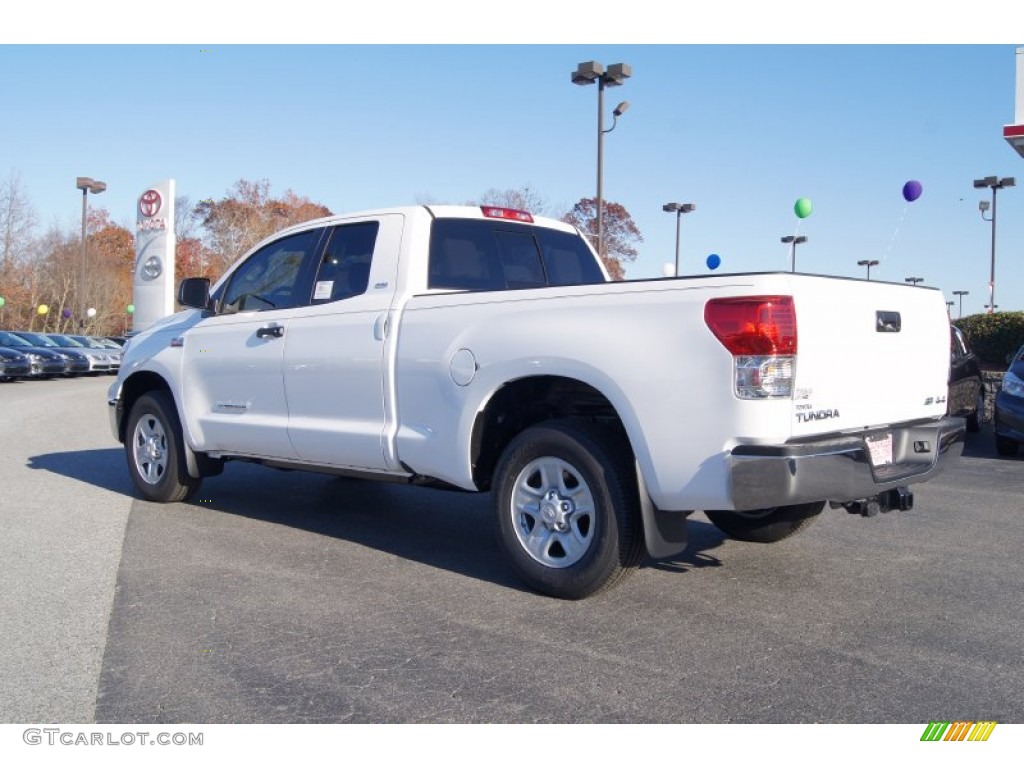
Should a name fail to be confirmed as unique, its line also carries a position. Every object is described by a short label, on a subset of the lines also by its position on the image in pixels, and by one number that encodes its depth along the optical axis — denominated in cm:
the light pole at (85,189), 4397
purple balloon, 1605
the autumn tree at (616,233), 4047
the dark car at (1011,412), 1073
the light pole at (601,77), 1864
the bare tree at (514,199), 2998
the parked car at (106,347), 3516
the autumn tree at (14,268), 5059
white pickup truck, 406
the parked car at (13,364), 2756
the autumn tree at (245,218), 4762
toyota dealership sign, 3017
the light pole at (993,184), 3077
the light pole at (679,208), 2959
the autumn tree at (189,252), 5488
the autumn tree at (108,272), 5681
